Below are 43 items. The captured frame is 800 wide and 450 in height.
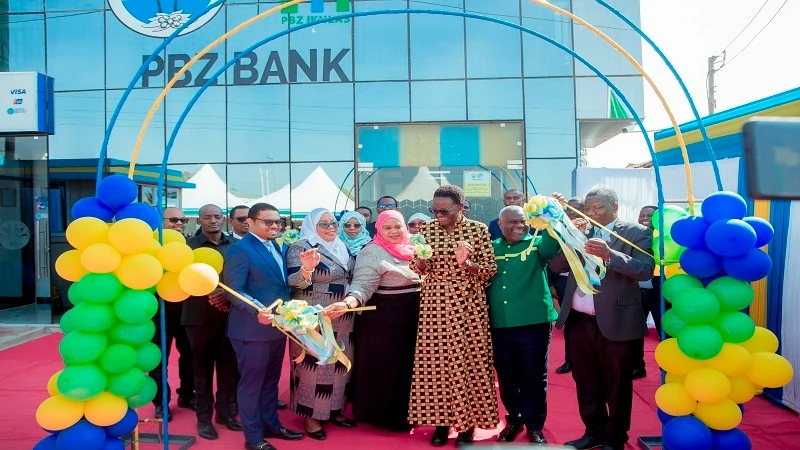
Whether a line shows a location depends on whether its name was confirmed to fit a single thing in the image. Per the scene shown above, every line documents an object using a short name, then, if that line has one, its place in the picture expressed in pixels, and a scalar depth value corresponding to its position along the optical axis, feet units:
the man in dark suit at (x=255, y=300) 13.23
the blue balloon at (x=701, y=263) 11.27
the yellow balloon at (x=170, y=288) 12.08
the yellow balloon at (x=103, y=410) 11.30
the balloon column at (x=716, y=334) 11.03
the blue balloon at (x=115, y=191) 11.97
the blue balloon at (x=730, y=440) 11.34
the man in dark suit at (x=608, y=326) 12.65
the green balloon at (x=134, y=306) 11.28
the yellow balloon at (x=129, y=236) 11.30
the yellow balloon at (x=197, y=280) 11.52
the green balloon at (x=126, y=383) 11.53
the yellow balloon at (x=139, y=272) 11.31
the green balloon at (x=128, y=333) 11.68
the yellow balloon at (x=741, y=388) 11.49
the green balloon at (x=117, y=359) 11.47
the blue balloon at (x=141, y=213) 12.09
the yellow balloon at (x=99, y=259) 11.09
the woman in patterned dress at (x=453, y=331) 13.60
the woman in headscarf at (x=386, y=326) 14.10
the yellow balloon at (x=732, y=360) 11.19
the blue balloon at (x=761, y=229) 11.31
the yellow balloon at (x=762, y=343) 11.59
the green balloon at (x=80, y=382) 11.02
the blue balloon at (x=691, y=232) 11.42
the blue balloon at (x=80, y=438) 11.18
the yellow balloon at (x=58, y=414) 11.12
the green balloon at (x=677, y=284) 11.53
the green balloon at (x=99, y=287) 11.11
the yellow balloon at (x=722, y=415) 11.28
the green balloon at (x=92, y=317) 11.11
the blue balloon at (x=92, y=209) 11.98
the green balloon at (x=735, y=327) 11.17
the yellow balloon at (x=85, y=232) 11.33
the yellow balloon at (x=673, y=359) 11.59
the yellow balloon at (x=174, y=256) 11.92
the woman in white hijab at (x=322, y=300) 14.57
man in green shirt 13.60
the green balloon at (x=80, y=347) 11.14
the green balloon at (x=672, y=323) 11.65
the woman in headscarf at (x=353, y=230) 17.01
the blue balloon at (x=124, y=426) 11.76
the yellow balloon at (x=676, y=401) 11.52
